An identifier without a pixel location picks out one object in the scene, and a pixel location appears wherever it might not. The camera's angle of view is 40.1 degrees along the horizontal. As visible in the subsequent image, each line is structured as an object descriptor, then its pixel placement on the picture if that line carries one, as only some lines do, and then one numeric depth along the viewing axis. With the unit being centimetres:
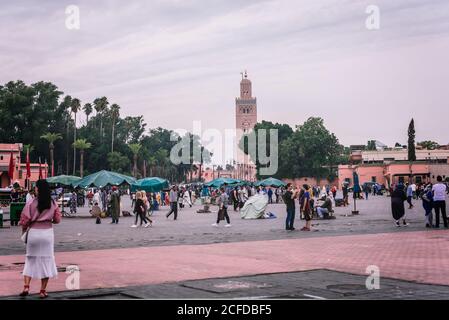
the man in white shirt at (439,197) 1972
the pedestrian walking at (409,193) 3462
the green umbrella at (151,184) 3706
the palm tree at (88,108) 10063
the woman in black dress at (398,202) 2102
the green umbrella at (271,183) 4944
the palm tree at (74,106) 8981
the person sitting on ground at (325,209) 2728
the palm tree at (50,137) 8164
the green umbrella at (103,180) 3231
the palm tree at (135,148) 10088
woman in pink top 830
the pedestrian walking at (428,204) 2020
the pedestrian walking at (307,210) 2050
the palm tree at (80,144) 8626
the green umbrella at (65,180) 3375
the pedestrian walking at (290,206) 2092
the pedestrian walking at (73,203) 3675
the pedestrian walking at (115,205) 2738
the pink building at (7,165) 6756
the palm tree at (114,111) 10035
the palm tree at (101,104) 9850
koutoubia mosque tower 19000
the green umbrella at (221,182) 4475
